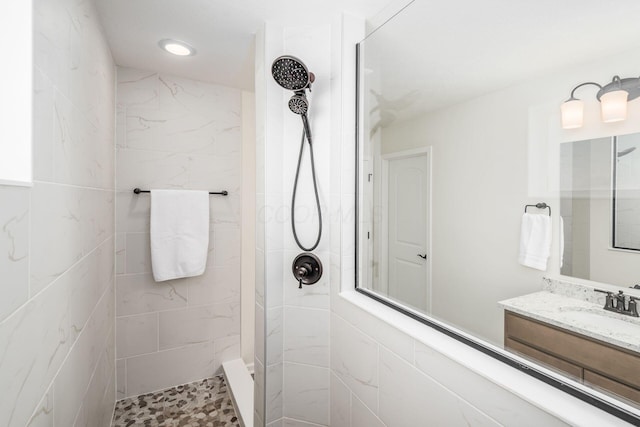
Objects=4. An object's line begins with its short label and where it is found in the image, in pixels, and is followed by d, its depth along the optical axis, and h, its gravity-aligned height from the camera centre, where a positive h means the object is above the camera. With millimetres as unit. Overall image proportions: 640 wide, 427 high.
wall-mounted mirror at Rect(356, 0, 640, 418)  675 +191
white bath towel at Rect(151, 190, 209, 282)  2025 -162
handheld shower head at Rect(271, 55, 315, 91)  1216 +590
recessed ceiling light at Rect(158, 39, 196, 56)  1648 +945
